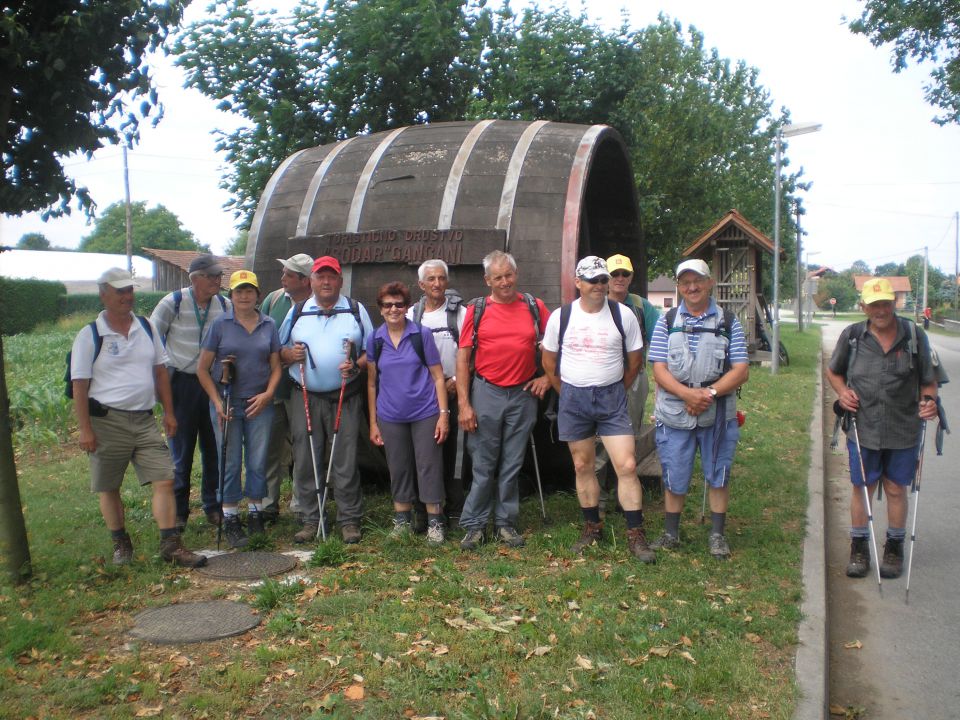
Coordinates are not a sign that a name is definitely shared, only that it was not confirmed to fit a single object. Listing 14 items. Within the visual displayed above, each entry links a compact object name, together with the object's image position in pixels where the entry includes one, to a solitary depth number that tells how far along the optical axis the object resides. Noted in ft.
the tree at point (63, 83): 14.19
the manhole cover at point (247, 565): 17.15
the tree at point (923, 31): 64.90
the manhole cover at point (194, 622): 14.11
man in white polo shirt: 16.89
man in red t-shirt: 18.20
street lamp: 54.65
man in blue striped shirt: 17.97
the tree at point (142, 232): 320.09
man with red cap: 19.08
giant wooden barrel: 18.84
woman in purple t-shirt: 18.63
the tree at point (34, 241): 345.10
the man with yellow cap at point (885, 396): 17.54
